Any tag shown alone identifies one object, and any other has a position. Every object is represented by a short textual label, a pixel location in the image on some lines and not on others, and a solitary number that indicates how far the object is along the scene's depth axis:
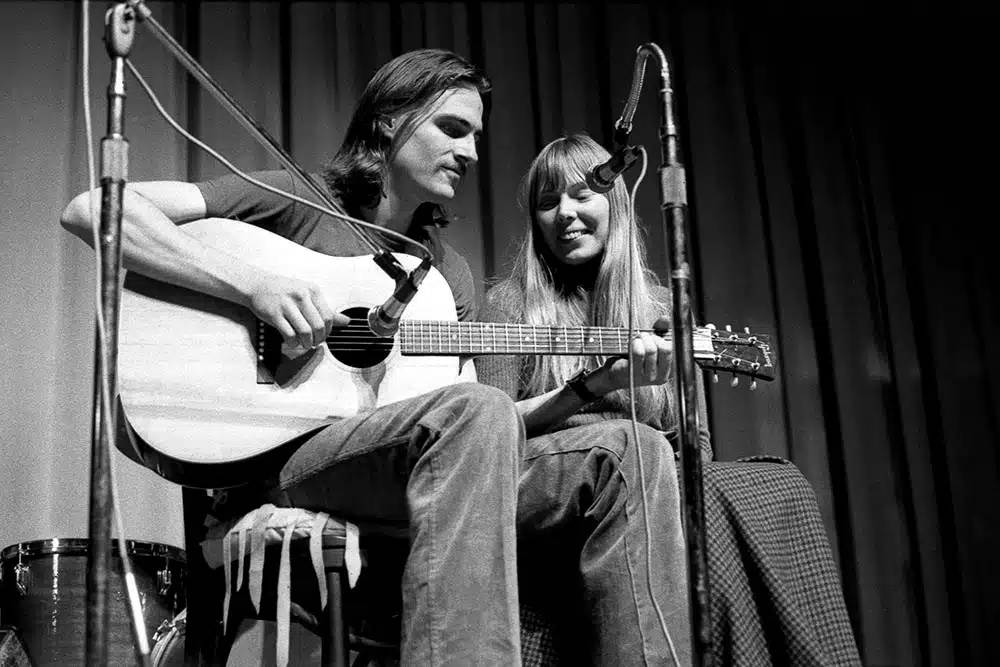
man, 1.28
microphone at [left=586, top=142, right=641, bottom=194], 1.42
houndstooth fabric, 1.69
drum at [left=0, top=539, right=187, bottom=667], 2.05
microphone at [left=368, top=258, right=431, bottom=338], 1.49
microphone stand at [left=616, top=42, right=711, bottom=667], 1.23
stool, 1.43
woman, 1.54
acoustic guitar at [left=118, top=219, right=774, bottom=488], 1.54
